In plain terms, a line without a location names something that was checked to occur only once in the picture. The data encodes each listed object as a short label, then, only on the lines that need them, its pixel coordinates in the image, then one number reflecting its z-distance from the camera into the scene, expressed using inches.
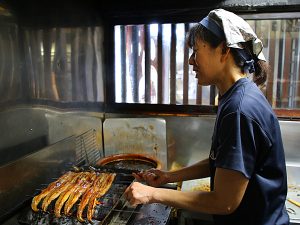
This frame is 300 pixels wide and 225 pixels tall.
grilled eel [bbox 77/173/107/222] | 56.3
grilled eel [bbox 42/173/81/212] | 58.7
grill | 55.4
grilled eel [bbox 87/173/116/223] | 56.2
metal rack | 89.1
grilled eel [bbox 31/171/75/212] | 58.6
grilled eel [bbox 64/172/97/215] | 58.6
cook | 42.4
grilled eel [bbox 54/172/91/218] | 57.8
